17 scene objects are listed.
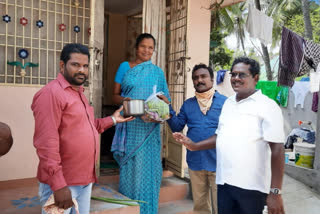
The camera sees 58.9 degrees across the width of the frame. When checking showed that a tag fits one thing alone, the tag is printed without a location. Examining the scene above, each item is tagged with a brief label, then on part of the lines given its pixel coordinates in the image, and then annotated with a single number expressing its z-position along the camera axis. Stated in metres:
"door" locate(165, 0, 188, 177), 4.07
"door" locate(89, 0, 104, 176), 3.24
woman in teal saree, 3.03
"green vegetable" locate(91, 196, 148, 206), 2.98
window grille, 3.56
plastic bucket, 5.19
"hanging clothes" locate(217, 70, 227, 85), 7.10
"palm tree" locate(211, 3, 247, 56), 5.81
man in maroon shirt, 1.65
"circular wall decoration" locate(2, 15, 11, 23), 3.49
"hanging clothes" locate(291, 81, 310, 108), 9.30
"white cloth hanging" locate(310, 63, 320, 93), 5.55
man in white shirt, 1.92
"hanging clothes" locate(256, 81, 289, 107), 9.83
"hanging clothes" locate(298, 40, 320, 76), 6.02
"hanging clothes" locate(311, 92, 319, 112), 6.61
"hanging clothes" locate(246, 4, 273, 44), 6.35
